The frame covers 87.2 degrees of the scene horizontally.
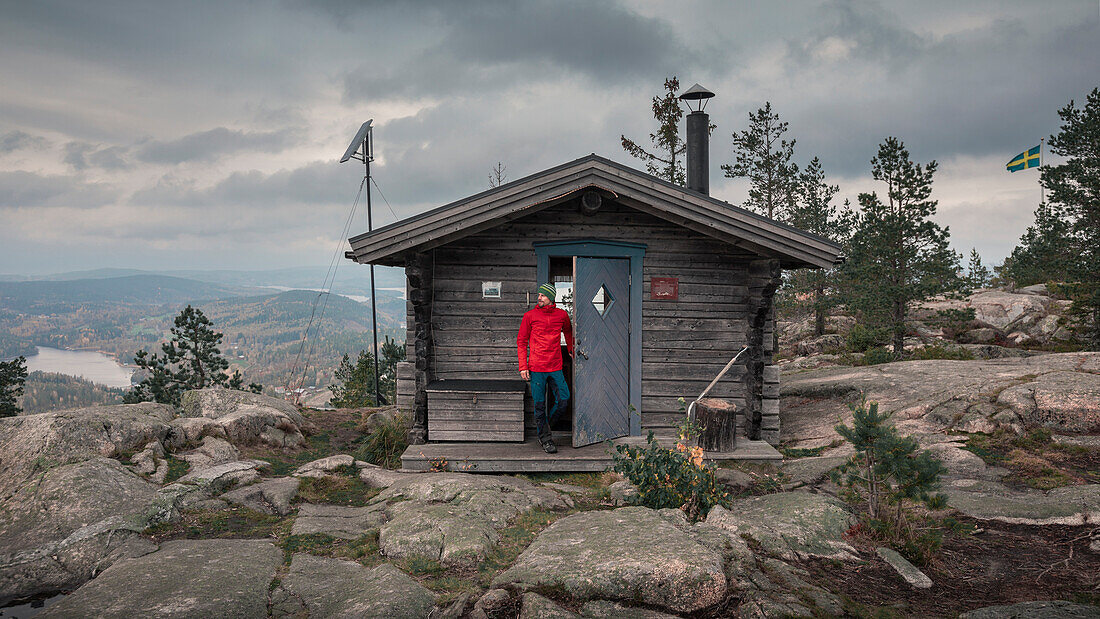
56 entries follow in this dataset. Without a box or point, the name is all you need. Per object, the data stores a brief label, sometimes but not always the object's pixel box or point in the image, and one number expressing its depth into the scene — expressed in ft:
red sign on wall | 28.12
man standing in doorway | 25.07
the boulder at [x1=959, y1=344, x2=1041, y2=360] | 49.39
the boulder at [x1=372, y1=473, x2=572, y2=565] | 16.99
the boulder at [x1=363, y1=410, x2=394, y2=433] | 36.32
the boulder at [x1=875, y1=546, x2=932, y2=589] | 15.01
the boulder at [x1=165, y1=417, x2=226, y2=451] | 27.12
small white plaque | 28.04
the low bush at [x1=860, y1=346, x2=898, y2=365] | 52.85
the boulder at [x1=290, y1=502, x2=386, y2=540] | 19.04
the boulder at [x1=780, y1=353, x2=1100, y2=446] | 29.78
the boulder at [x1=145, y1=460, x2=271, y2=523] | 19.70
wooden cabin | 26.45
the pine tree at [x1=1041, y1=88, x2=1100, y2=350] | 50.85
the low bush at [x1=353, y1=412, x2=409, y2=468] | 27.81
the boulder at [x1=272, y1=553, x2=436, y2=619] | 13.37
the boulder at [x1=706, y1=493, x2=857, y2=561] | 16.44
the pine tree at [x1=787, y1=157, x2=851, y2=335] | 70.59
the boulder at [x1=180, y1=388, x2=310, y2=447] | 30.12
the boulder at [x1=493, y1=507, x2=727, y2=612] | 13.43
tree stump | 25.91
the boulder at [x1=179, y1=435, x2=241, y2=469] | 25.59
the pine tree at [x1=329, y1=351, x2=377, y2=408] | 58.85
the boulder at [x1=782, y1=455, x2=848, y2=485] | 24.47
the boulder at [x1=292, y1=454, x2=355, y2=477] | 25.58
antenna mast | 43.86
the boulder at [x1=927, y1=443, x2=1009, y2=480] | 24.36
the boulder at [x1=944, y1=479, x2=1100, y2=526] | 18.98
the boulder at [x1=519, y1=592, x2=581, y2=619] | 12.60
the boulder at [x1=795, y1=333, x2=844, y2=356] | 66.33
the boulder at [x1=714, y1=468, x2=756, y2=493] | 23.68
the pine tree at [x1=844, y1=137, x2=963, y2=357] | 52.49
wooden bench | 26.23
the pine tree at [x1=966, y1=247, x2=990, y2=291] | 85.99
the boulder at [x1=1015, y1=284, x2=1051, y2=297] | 68.64
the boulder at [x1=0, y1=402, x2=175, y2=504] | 21.93
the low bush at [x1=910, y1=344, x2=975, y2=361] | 49.49
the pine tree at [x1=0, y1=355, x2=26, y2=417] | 55.30
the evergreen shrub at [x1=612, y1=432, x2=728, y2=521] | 19.29
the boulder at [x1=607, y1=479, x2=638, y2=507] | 21.10
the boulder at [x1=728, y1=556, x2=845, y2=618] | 13.03
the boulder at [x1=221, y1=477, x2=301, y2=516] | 21.54
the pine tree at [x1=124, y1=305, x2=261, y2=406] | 55.11
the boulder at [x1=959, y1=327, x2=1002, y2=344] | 59.21
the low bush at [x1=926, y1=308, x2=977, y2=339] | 51.83
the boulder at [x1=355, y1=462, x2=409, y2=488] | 24.38
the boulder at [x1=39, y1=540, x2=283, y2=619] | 12.98
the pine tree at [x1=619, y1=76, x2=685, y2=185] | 74.54
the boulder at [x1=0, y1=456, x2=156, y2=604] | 16.35
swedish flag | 71.97
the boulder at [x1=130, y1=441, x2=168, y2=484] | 23.36
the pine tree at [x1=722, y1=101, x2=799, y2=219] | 71.61
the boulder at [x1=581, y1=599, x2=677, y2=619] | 12.78
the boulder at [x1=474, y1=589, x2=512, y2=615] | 12.92
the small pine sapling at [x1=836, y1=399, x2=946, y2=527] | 16.60
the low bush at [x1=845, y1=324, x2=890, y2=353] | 57.36
